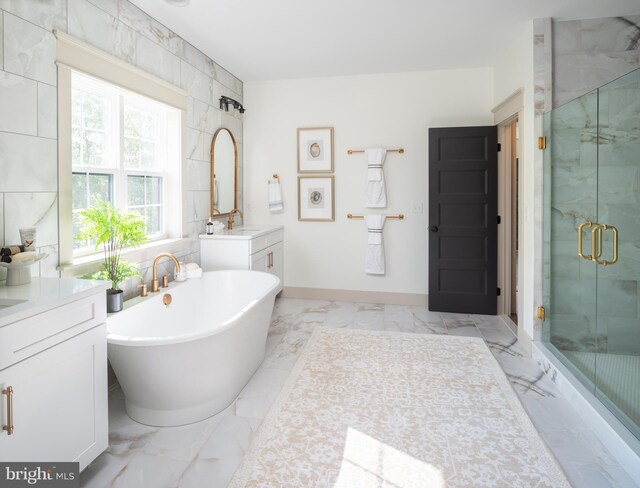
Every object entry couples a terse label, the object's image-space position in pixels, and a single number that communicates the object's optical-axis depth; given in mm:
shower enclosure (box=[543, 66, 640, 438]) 2254
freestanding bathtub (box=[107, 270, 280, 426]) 2062
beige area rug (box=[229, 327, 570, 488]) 1829
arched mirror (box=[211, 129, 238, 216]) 4266
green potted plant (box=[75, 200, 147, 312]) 2439
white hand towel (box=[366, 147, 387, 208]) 4668
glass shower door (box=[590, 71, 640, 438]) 2219
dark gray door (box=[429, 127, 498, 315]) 4301
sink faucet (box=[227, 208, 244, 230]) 4535
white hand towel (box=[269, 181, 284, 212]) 4984
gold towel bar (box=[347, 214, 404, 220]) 4742
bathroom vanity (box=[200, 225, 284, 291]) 3930
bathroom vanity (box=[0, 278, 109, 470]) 1432
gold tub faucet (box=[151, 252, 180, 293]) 3043
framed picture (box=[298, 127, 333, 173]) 4875
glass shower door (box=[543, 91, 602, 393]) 2588
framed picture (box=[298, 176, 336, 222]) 4922
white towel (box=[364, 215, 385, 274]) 4723
